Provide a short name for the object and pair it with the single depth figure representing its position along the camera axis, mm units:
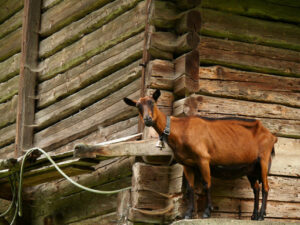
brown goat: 12445
